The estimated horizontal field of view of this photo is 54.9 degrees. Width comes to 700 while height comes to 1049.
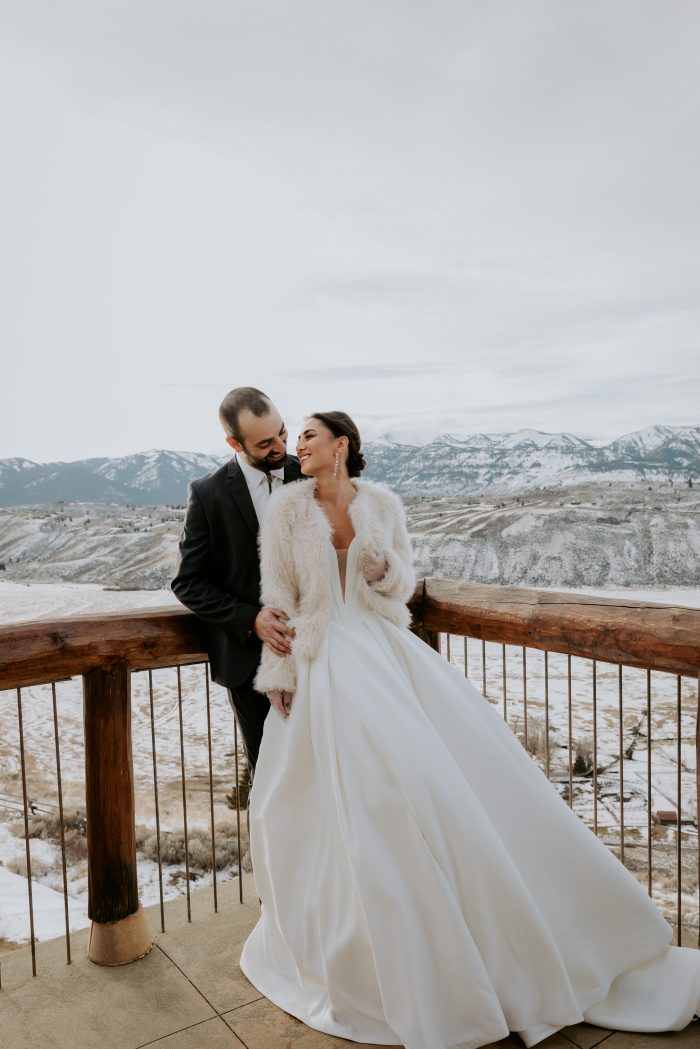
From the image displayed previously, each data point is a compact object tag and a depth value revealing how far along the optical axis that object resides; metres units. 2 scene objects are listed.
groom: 1.92
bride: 1.47
